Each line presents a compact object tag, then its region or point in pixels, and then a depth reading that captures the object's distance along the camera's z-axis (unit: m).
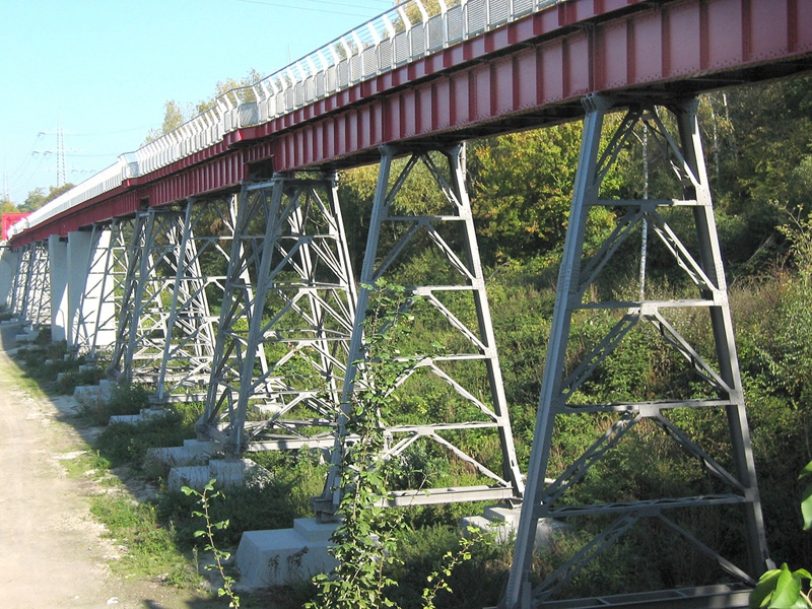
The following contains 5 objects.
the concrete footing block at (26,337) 47.56
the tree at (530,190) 29.53
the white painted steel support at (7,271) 68.59
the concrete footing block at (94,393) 27.50
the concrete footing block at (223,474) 16.31
